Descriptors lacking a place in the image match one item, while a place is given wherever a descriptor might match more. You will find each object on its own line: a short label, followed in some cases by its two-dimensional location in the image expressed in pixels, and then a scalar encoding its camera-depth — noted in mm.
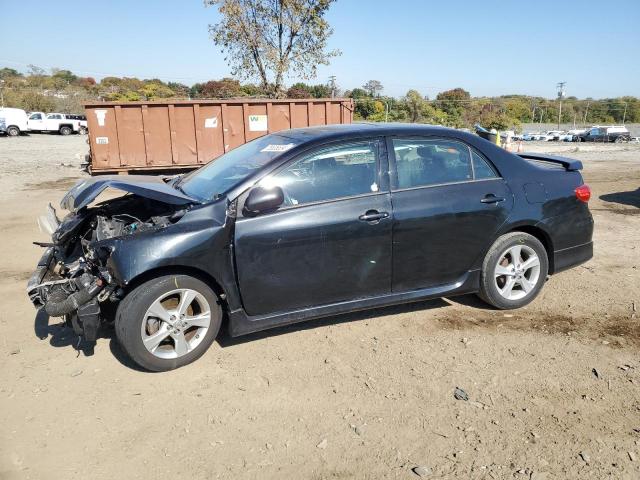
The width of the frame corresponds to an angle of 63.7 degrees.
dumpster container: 13875
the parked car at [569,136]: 47062
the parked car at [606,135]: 43062
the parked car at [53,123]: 36938
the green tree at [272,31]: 19359
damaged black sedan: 3477
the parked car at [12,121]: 33781
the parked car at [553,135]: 48438
